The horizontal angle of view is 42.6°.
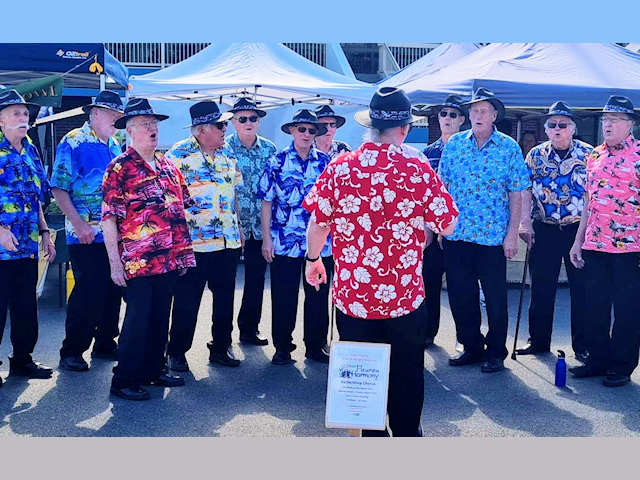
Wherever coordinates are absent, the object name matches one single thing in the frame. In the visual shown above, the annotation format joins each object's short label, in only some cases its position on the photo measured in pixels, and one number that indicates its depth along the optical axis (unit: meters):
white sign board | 3.91
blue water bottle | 5.75
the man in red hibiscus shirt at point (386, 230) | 3.92
